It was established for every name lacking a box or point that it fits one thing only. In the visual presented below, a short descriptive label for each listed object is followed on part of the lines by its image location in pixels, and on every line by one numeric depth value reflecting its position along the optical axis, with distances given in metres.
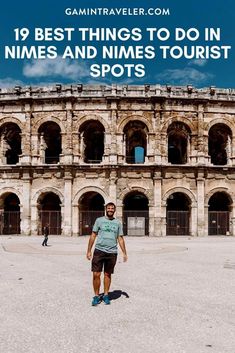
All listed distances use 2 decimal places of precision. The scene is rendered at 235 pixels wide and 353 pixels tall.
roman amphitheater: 23.53
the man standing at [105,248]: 6.27
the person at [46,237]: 17.03
